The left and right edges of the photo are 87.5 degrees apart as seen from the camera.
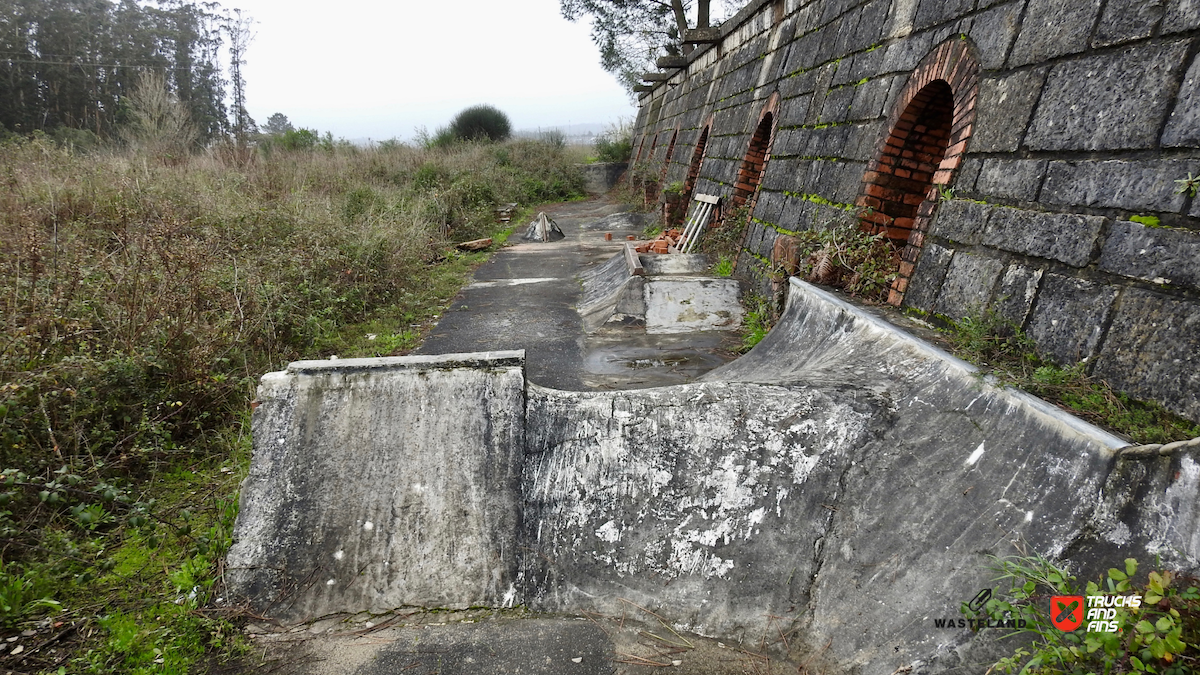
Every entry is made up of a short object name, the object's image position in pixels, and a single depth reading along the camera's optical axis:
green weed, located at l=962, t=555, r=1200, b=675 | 1.52
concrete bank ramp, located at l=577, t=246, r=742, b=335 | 6.41
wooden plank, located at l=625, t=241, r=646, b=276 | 6.87
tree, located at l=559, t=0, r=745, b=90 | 24.75
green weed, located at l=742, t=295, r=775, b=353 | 5.62
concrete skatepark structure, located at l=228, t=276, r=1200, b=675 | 2.57
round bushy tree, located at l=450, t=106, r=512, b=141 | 32.16
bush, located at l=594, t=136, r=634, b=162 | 24.86
